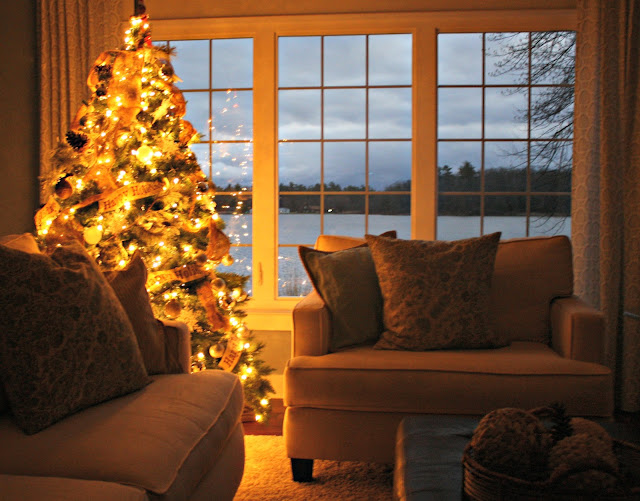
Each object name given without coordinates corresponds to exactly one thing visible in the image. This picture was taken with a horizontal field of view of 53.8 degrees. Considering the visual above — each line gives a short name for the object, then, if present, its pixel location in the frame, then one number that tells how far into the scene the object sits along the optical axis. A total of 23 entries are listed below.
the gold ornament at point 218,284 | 3.29
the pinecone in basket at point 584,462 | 1.24
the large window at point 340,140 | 4.22
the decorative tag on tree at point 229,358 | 3.30
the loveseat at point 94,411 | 1.50
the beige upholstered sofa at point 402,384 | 2.48
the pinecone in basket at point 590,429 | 1.35
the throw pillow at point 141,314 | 2.26
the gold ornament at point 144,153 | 3.18
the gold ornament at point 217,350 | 3.25
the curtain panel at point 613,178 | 3.75
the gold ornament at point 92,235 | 3.08
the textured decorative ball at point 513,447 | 1.32
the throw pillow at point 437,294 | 2.77
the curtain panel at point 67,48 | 4.12
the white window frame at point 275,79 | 4.07
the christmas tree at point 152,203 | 3.17
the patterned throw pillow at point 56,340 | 1.70
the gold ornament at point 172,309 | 3.12
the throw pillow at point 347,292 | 2.87
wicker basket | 1.23
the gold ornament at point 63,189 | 3.00
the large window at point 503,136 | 4.14
